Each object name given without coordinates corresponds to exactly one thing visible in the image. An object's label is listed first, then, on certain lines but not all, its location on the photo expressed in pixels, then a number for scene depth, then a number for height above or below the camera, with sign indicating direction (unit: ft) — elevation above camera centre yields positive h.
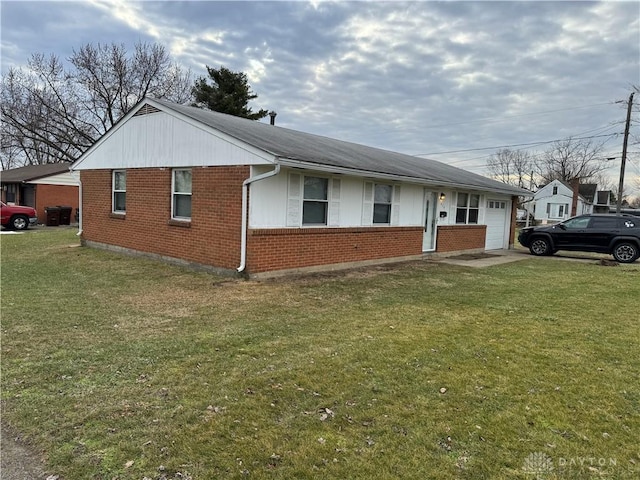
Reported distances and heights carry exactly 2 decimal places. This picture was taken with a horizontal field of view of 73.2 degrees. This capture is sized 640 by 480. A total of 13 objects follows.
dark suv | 47.96 -1.67
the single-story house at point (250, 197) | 30.37 +0.90
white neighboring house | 171.22 +7.57
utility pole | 87.25 +15.23
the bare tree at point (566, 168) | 204.33 +25.78
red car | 69.95 -3.62
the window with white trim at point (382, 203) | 39.78 +0.89
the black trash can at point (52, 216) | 79.87 -3.60
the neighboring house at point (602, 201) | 201.98 +10.40
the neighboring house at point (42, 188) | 85.40 +1.59
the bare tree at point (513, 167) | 213.25 +25.36
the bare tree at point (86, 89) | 104.47 +26.23
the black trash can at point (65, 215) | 81.66 -3.39
